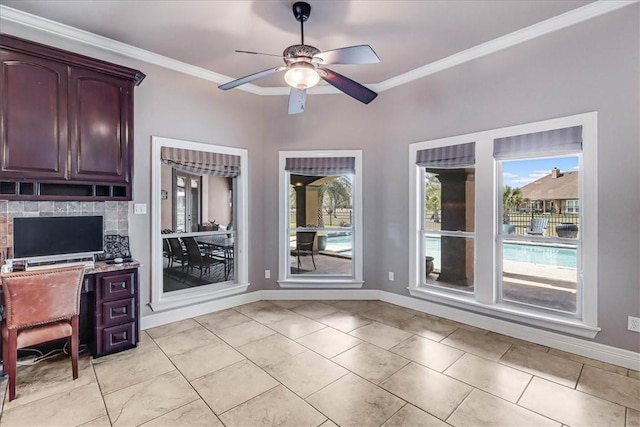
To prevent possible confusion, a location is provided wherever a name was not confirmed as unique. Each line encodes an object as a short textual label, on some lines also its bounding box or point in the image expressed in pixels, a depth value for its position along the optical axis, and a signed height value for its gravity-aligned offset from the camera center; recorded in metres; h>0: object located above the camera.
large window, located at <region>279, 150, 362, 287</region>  4.58 -0.12
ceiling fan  2.39 +1.17
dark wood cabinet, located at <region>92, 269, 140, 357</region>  2.90 -0.96
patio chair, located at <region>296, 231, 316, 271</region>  4.84 -0.48
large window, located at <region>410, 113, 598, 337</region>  2.96 -0.13
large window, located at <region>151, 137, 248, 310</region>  3.75 -0.14
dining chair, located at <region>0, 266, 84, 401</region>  2.31 -0.76
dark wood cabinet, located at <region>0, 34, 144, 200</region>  2.62 +0.79
